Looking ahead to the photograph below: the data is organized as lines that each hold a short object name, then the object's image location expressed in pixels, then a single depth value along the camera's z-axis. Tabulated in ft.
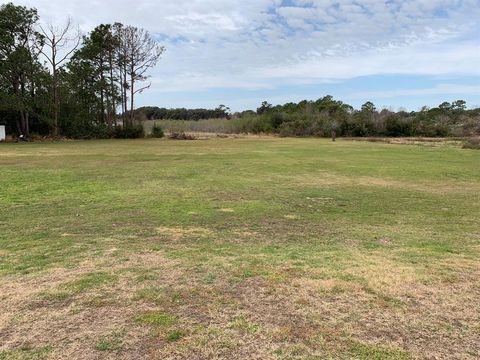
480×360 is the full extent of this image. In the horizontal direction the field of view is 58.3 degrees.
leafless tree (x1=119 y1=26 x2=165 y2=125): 141.28
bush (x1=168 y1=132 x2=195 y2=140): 149.18
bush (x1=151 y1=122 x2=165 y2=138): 154.10
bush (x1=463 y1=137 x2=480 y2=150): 101.23
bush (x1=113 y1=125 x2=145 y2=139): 146.00
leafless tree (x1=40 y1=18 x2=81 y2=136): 128.88
